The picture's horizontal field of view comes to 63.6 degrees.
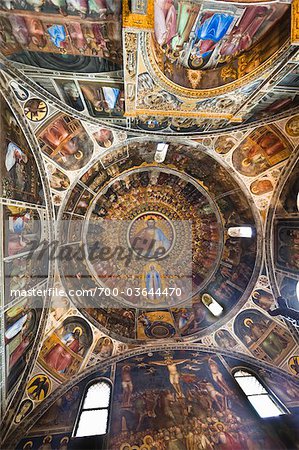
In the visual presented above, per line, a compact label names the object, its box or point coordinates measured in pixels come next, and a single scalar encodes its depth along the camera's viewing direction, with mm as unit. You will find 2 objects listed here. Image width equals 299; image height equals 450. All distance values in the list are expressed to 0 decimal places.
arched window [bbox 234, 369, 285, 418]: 7889
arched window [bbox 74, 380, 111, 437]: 7380
